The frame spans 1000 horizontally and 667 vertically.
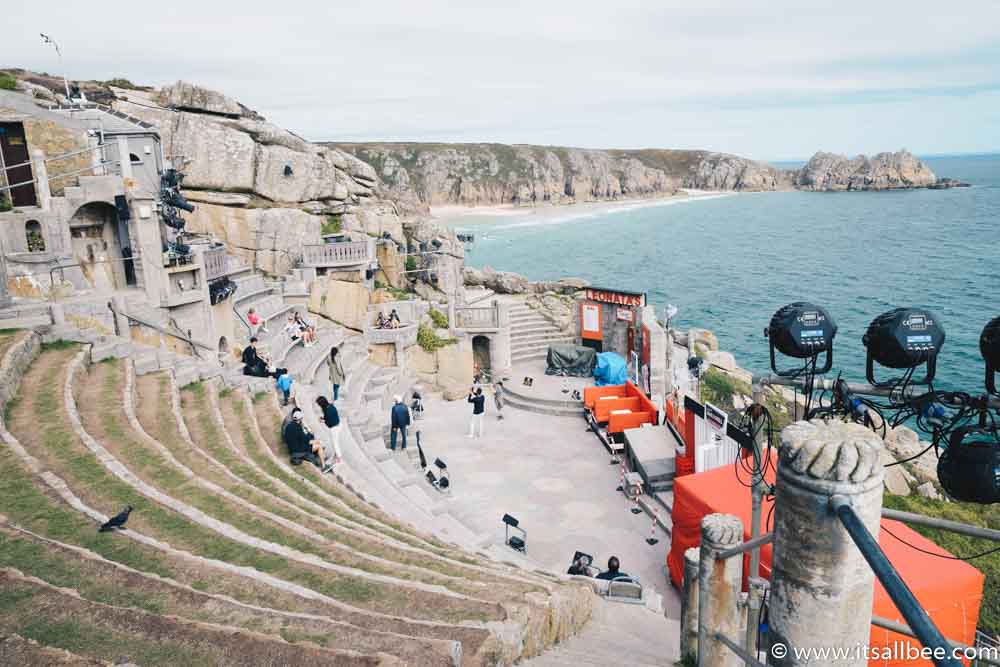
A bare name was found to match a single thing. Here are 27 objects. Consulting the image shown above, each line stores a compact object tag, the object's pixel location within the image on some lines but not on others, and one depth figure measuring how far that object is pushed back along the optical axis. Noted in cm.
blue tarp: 2447
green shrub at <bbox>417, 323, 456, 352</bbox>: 2802
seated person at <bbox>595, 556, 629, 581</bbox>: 1194
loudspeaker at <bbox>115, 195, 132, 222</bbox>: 1989
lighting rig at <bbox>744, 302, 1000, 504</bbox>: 579
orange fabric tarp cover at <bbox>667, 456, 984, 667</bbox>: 829
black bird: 848
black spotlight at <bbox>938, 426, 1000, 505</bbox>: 583
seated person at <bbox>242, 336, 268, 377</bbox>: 1766
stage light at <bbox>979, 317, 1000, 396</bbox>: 546
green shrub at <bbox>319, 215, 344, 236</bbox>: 3502
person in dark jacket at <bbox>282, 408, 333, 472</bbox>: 1335
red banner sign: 2738
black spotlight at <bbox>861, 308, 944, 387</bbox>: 609
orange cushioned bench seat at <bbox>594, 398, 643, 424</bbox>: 2197
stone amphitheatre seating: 610
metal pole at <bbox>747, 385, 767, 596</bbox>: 704
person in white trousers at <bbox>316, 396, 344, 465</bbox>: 1401
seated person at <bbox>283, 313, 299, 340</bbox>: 2386
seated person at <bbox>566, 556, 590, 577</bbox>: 1245
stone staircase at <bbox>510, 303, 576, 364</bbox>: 3122
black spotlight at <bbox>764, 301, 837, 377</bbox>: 664
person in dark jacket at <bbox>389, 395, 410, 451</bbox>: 1888
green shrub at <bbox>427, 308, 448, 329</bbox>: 2917
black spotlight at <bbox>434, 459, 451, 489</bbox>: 1711
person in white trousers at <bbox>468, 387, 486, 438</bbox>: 2108
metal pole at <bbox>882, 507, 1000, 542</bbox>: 361
